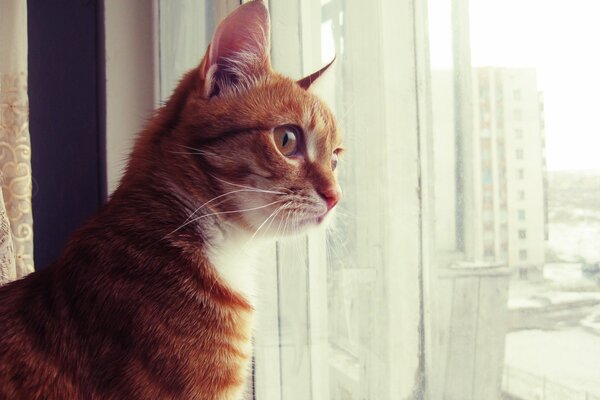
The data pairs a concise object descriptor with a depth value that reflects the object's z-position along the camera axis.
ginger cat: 0.69
